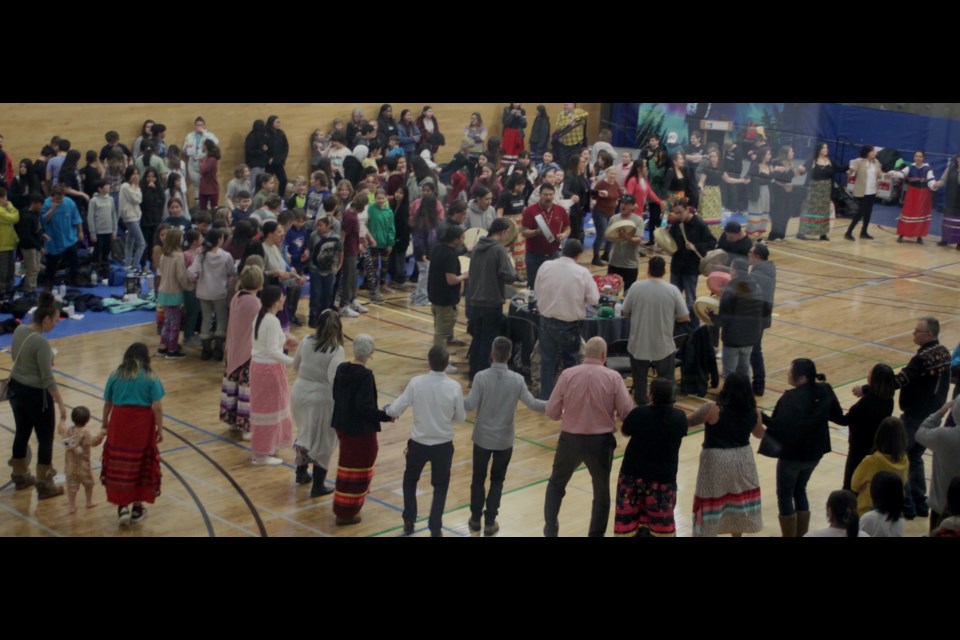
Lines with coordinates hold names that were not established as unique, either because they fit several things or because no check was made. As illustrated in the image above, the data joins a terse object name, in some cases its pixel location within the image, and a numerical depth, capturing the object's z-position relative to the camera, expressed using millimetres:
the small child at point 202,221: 12930
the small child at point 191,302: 12120
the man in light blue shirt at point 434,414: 8023
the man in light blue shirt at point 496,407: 8039
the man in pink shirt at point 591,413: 7859
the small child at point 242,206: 13258
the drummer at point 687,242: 11930
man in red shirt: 12703
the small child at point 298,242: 12992
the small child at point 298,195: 14922
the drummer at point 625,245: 12133
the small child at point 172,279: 12023
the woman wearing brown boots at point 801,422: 7910
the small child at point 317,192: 14258
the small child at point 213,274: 11898
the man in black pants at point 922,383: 8688
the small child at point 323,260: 12859
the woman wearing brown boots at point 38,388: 8805
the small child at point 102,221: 14969
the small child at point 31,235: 13953
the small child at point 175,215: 13820
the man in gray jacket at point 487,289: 10820
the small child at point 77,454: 8664
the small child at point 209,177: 17203
